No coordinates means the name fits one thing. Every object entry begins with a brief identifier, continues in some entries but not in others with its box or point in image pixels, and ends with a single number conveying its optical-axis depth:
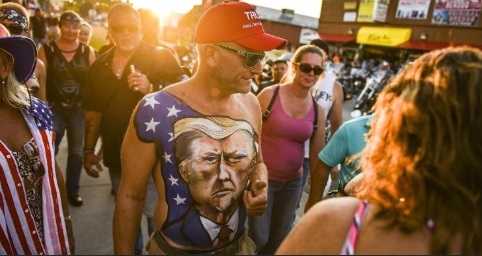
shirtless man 1.92
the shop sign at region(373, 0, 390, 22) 26.62
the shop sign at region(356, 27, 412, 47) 25.60
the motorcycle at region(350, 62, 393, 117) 12.43
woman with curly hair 1.00
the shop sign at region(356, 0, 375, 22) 28.07
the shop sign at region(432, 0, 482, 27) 21.59
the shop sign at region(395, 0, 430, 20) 24.72
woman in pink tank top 3.34
